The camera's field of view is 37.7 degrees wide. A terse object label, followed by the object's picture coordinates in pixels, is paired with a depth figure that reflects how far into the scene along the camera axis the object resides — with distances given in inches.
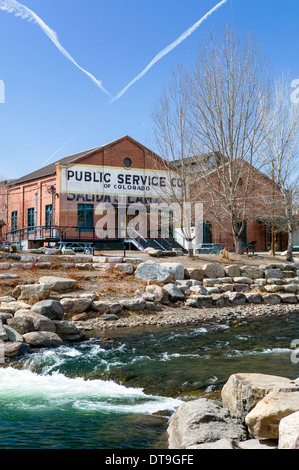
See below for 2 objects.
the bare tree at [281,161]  913.5
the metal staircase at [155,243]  1073.5
